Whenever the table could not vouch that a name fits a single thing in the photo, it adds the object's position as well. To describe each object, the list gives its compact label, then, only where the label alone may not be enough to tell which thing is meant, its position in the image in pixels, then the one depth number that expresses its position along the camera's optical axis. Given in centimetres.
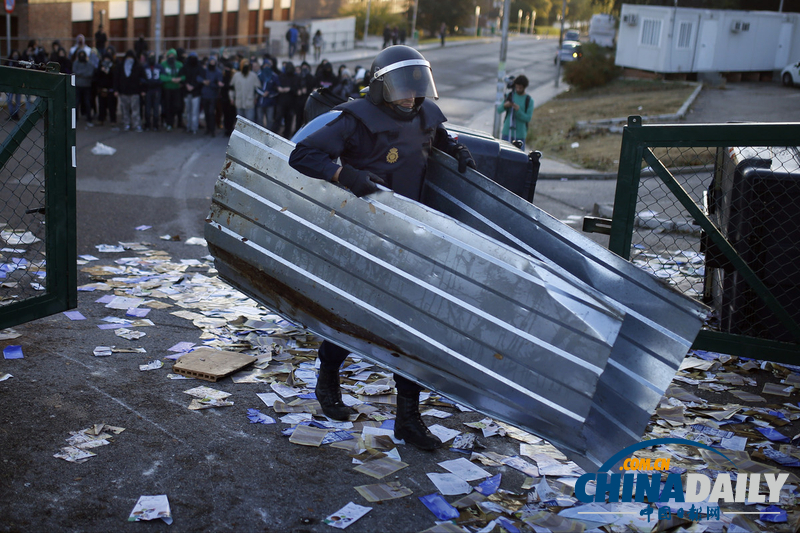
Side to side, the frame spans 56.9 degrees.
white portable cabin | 2730
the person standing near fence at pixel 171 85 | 1577
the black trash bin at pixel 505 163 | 613
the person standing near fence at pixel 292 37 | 3709
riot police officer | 381
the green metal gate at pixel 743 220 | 404
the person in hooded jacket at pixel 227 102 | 1623
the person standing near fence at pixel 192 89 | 1570
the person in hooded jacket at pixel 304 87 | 1594
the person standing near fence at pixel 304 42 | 3756
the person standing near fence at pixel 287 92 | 1548
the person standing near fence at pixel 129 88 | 1517
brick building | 2742
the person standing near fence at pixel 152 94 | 1555
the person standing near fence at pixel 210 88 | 1553
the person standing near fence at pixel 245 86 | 1530
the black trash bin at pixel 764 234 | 476
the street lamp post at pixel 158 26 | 2492
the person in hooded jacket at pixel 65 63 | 1647
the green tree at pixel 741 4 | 3003
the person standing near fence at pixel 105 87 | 1605
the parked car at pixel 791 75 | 2586
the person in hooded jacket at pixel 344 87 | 1518
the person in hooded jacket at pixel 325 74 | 1589
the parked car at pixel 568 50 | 3714
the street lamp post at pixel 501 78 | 1628
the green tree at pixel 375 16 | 4975
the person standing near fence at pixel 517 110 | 1134
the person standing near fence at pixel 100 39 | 2300
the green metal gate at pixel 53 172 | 392
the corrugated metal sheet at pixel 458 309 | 329
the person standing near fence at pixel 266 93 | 1539
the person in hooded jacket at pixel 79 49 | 1648
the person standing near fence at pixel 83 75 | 1559
